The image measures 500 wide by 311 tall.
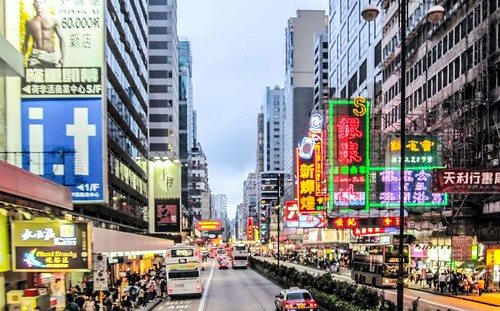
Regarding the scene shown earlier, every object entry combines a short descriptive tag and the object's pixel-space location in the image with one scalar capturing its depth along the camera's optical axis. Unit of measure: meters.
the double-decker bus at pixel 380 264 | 44.00
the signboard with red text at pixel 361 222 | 42.25
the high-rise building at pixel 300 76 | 171.38
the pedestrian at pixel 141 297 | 32.64
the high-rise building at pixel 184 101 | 119.62
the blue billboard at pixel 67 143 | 20.98
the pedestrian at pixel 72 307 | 21.69
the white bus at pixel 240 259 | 85.31
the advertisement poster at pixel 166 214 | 45.09
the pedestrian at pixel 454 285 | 38.06
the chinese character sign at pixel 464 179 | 24.47
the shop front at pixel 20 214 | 14.72
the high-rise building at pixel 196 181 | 157.49
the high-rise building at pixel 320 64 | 141.88
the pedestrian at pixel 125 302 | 28.91
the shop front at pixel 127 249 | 28.71
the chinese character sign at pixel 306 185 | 54.56
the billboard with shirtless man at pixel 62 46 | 21.20
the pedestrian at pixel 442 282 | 40.00
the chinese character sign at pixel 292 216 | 62.25
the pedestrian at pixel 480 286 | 37.00
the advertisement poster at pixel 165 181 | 44.81
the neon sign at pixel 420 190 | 38.94
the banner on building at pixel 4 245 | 16.12
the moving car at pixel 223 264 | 86.31
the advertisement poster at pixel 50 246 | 16.75
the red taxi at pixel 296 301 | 24.83
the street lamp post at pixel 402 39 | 16.05
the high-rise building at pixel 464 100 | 40.43
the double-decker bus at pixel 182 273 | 38.06
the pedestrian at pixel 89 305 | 22.73
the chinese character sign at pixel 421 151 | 39.66
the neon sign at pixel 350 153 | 41.62
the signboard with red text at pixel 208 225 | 125.14
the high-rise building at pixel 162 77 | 101.06
